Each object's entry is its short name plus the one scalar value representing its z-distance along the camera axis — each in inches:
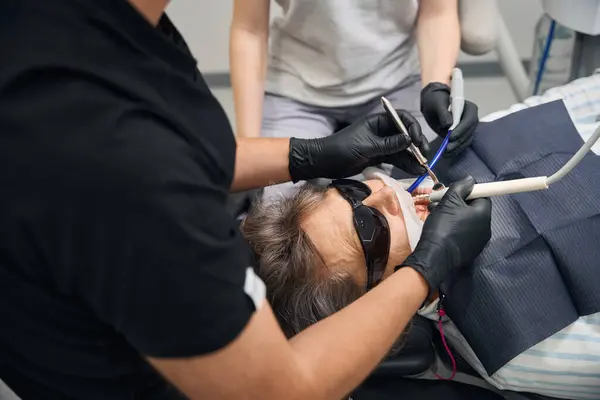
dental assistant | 62.2
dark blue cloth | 47.2
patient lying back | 48.0
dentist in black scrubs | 25.5
